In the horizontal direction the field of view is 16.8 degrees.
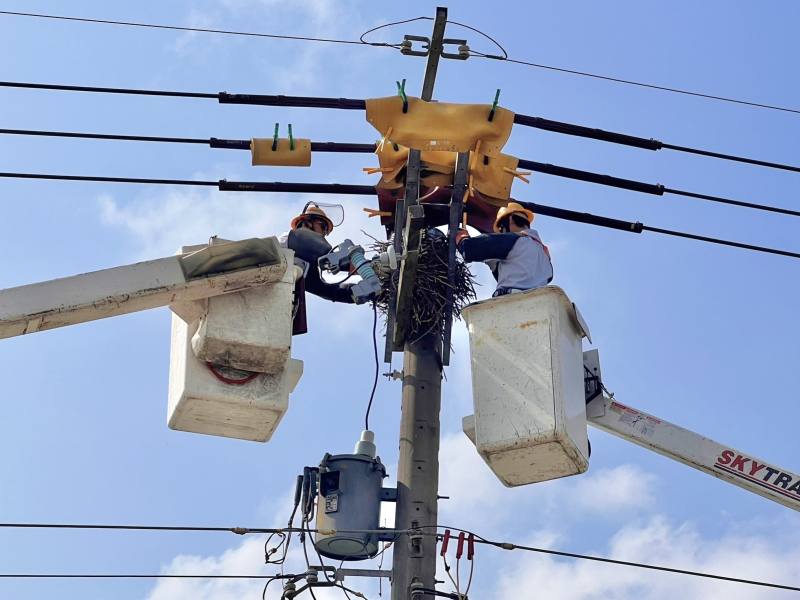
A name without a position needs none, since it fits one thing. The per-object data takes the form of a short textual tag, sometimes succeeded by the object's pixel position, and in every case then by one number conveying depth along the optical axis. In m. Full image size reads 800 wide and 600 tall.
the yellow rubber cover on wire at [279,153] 15.96
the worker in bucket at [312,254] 16.36
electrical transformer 13.44
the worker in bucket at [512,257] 15.58
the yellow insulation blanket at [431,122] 15.04
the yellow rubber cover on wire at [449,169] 16.22
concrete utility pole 13.26
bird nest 15.04
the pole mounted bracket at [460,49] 14.90
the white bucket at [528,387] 13.32
